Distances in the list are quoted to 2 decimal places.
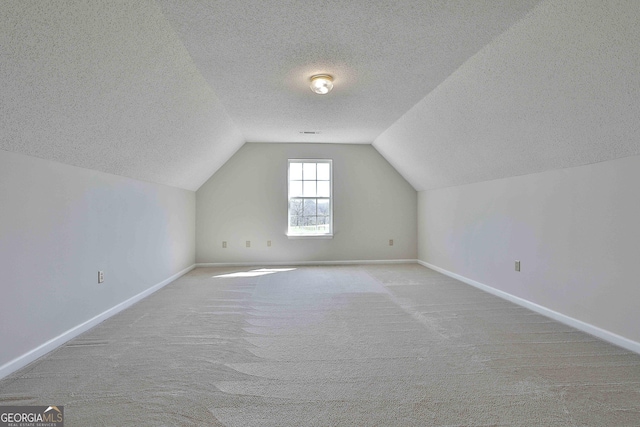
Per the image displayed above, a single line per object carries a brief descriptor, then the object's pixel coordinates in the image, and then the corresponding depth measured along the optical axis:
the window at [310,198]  6.04
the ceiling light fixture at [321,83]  2.94
